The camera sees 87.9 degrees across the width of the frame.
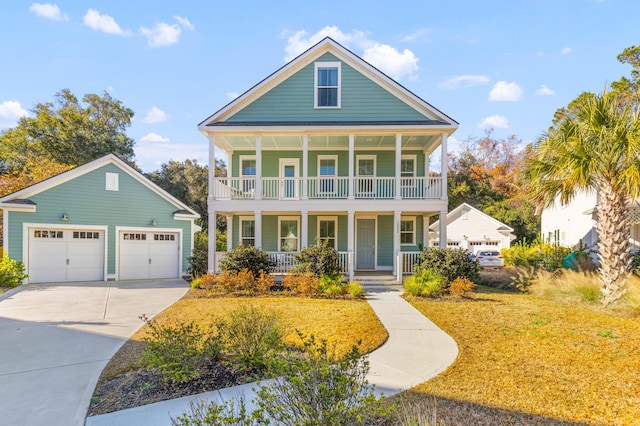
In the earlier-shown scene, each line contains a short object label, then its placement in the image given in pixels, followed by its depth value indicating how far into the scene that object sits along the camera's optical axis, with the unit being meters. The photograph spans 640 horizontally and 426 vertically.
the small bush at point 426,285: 10.81
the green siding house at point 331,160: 13.62
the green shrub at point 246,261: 12.08
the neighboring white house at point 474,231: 28.00
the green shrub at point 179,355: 4.17
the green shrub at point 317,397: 2.46
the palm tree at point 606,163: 8.82
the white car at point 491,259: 21.14
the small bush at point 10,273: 12.94
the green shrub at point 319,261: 11.84
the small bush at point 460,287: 10.59
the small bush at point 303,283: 11.00
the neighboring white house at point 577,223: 16.11
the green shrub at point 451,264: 11.55
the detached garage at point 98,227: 13.82
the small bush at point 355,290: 10.83
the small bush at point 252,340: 4.64
